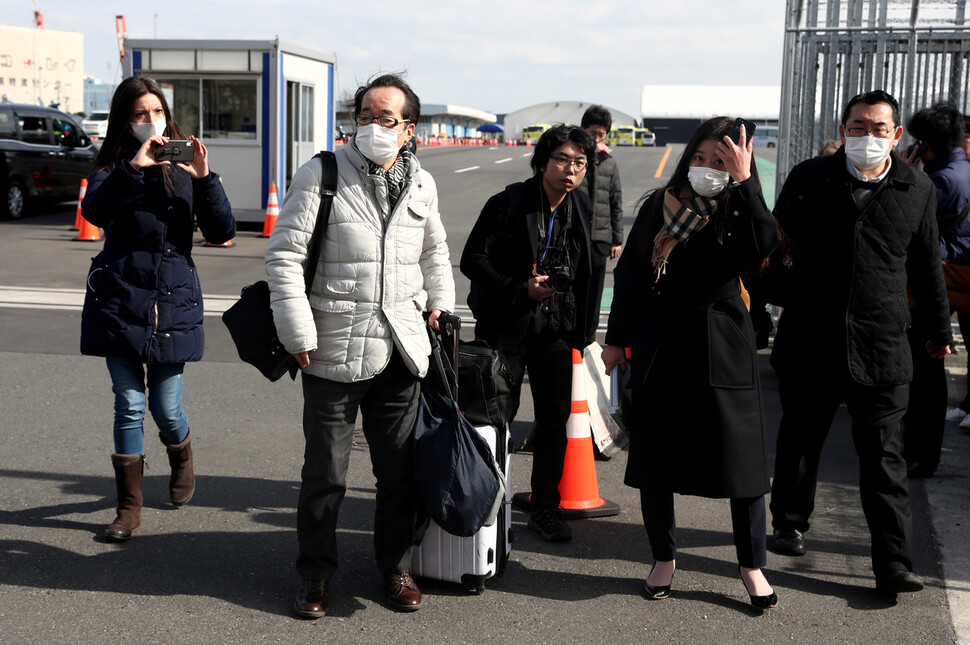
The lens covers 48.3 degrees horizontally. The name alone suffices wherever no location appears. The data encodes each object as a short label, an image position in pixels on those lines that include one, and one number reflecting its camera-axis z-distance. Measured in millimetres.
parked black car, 17359
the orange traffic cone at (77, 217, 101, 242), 15180
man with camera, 4578
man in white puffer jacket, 3723
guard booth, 16547
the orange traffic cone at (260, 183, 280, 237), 15984
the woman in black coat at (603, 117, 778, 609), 3854
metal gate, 8047
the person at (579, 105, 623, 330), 7581
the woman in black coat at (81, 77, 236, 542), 4445
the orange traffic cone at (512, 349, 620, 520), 5039
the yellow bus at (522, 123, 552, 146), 75350
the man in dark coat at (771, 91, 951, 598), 4145
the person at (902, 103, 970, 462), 5492
